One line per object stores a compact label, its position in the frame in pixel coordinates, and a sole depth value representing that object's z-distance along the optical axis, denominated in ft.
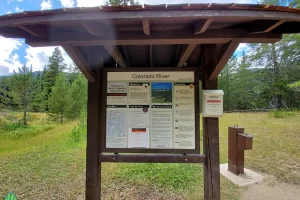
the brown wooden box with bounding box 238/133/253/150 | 11.48
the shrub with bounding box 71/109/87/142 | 23.79
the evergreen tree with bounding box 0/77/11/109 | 54.24
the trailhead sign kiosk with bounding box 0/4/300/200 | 6.78
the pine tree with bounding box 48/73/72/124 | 50.08
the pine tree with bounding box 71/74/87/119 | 54.65
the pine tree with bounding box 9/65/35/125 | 47.14
